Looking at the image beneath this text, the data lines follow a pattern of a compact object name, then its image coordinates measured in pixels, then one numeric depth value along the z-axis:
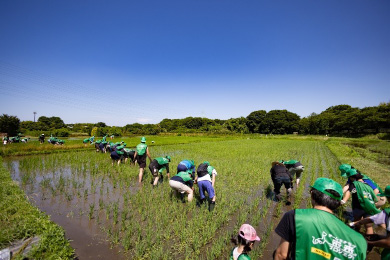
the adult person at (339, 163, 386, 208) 3.48
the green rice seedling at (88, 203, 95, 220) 4.51
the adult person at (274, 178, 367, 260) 1.46
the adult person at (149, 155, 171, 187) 6.67
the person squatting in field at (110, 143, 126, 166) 9.78
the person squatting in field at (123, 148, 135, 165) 9.58
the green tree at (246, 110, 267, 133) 64.31
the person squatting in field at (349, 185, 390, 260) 1.95
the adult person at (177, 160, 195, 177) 5.52
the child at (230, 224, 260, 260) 2.12
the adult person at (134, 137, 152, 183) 7.25
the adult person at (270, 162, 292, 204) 5.29
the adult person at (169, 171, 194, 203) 5.04
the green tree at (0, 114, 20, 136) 27.13
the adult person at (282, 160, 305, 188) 6.26
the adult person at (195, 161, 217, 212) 4.82
